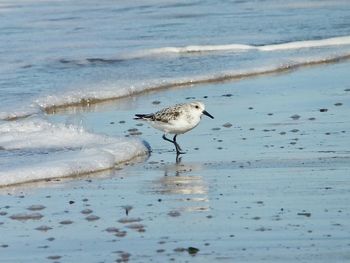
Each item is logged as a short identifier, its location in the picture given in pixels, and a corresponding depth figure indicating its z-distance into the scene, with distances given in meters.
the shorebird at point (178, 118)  20.08
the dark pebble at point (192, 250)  12.72
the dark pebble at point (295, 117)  21.69
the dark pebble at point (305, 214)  14.16
